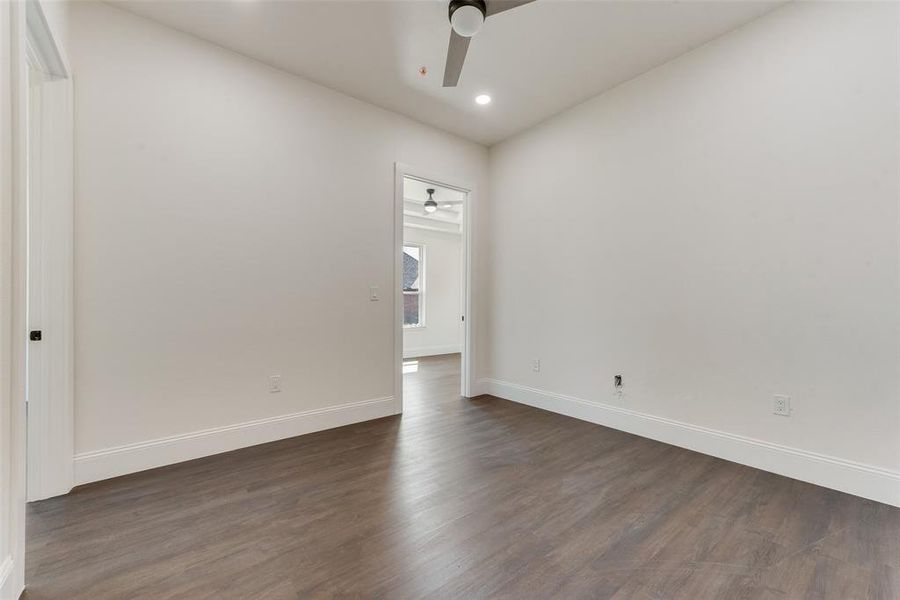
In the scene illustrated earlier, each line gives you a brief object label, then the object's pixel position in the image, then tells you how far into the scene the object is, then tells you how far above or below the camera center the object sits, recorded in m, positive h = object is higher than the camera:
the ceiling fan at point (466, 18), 1.94 +1.43
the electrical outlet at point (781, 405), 2.41 -0.66
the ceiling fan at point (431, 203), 5.55 +1.37
